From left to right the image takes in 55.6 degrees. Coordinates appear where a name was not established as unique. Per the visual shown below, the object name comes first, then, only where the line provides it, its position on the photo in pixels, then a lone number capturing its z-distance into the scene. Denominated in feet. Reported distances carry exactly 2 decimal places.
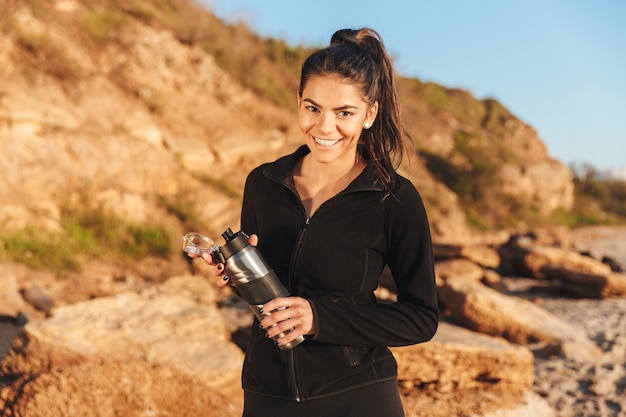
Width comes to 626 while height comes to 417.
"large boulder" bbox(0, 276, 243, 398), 13.14
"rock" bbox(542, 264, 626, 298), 40.60
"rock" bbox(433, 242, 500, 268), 46.68
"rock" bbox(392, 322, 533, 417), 15.28
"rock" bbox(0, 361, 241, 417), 10.41
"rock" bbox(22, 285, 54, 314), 20.51
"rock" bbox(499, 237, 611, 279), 45.70
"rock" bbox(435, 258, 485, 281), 43.09
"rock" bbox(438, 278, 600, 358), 24.14
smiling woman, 6.14
